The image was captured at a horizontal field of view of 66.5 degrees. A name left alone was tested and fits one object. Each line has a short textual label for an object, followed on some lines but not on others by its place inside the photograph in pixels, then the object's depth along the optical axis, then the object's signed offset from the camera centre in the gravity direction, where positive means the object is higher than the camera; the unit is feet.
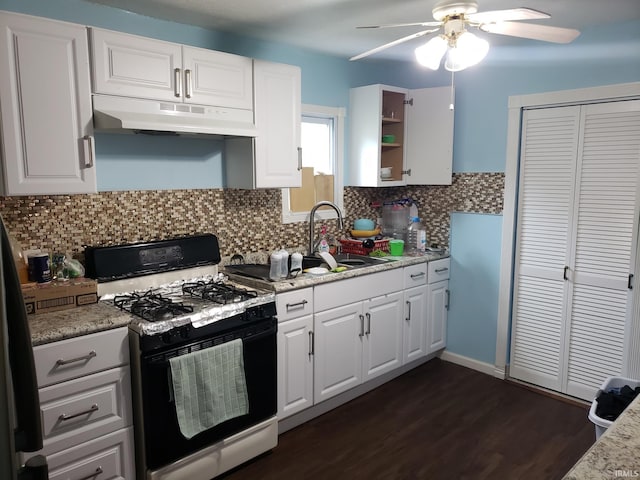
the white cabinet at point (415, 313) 11.81 -3.29
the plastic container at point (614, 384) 7.39 -3.41
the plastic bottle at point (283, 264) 9.23 -1.60
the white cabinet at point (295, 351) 9.05 -3.23
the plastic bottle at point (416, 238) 12.75 -1.52
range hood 7.35 +1.02
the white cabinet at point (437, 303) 12.53 -3.21
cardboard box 7.02 -1.71
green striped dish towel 7.23 -3.19
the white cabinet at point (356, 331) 9.86 -3.25
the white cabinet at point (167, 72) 7.41 +1.78
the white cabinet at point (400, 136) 12.23 +1.14
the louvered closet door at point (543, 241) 10.73 -1.37
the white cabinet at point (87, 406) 6.33 -3.07
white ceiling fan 6.28 +1.99
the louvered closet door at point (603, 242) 9.87 -1.28
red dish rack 12.32 -1.67
